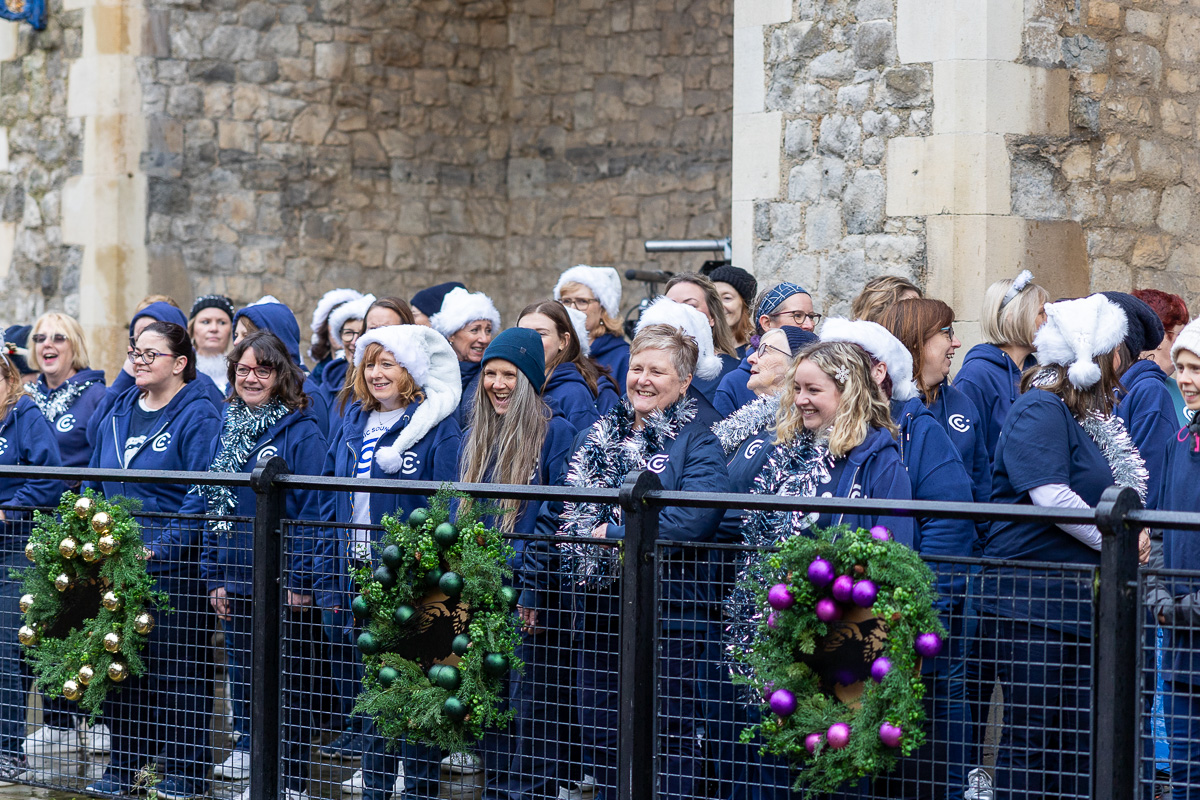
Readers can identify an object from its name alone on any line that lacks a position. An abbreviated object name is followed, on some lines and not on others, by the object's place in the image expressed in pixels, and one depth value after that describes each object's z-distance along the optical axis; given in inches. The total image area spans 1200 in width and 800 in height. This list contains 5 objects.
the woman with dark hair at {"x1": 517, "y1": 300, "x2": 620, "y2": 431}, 462.5
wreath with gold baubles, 387.9
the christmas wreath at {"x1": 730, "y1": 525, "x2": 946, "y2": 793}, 287.1
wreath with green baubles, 332.0
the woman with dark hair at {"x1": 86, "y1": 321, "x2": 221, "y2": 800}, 387.9
